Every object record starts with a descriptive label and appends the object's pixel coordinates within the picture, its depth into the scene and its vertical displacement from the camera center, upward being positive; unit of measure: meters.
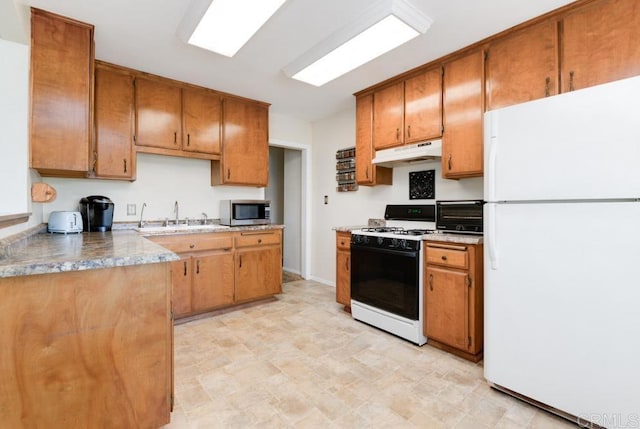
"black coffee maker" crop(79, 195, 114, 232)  2.70 +0.03
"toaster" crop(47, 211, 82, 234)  2.35 -0.05
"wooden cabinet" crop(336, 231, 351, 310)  3.18 -0.58
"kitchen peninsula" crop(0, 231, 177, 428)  1.10 -0.50
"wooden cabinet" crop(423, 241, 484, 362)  2.17 -0.63
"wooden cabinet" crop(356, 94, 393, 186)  3.27 +0.74
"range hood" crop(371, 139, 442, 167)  2.66 +0.59
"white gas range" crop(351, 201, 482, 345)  2.45 -0.48
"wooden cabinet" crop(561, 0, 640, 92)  1.74 +1.08
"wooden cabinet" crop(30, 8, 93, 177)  2.03 +0.88
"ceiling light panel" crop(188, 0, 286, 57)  1.81 +1.31
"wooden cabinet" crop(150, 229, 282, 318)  2.88 -0.57
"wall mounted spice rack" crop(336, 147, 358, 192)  3.93 +0.63
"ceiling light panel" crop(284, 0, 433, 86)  1.94 +1.33
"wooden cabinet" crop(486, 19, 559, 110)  2.04 +1.10
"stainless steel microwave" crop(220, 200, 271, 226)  3.45 +0.05
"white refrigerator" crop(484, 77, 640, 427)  1.40 -0.20
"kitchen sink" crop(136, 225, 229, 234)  2.84 -0.13
